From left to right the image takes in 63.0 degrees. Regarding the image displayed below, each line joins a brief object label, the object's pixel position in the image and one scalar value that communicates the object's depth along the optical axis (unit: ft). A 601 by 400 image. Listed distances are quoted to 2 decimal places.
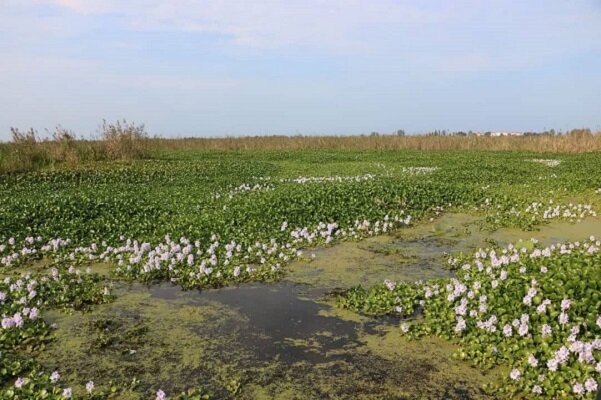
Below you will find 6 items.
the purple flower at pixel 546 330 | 15.78
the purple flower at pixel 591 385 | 13.57
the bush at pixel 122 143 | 82.53
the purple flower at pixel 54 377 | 15.42
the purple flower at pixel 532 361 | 14.98
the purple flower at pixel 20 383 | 14.96
